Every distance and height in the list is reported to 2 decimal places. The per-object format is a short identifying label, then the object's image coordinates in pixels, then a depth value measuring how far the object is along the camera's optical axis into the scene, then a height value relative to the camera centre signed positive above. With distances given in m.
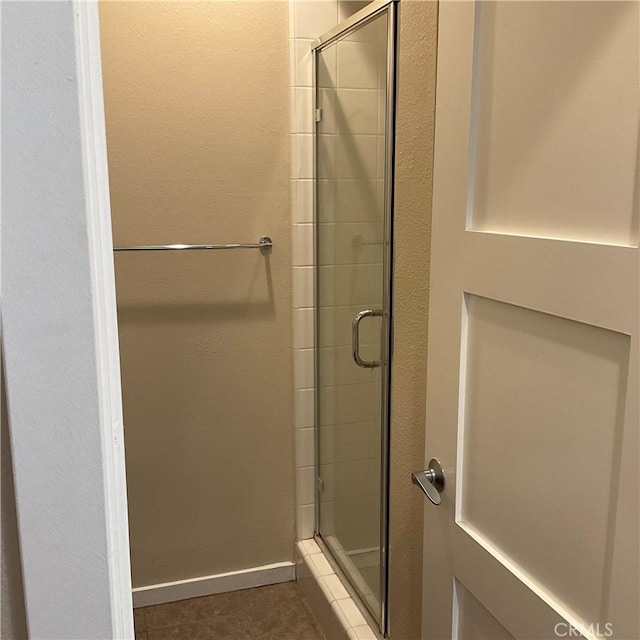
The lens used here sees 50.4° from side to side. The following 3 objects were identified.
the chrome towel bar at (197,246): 2.16 -0.17
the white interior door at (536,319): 0.81 -0.18
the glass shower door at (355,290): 1.73 -0.28
